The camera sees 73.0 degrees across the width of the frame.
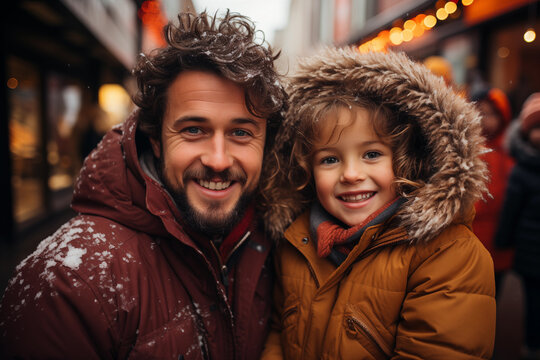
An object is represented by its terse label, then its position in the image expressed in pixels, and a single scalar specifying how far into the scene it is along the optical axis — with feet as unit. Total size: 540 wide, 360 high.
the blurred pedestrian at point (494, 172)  11.37
